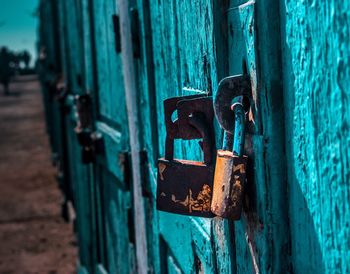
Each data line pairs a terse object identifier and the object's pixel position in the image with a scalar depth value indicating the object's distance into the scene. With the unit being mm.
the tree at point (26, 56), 39638
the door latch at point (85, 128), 3061
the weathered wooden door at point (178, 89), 1033
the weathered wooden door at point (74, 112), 3369
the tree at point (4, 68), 26203
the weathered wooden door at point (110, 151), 2221
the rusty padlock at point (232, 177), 815
